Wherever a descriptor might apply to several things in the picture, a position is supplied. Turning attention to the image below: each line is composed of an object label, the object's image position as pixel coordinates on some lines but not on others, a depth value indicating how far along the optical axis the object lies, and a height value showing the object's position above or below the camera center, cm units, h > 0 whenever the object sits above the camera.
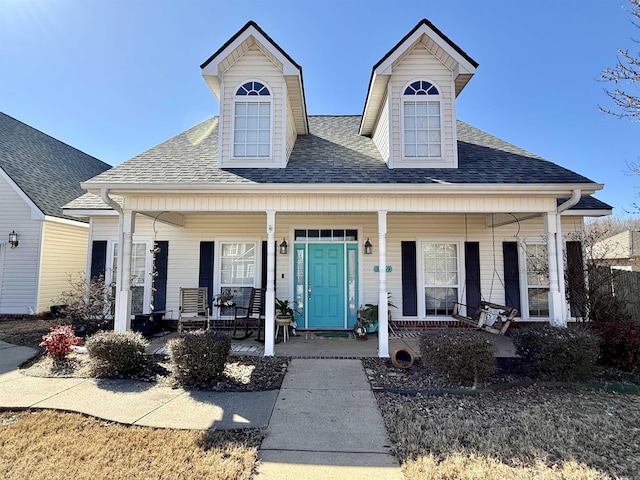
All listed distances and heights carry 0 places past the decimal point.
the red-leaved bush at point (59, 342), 521 -119
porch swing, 634 -95
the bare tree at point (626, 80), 549 +329
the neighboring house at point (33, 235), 970 +105
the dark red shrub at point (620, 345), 501 -113
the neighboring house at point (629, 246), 1827 +162
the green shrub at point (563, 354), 448 -114
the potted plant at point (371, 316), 747 -104
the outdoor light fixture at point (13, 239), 964 +87
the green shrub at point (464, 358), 441 -118
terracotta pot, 511 -139
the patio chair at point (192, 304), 690 -77
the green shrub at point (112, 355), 475 -126
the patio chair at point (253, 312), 739 -100
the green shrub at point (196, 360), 443 -124
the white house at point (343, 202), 598 +135
